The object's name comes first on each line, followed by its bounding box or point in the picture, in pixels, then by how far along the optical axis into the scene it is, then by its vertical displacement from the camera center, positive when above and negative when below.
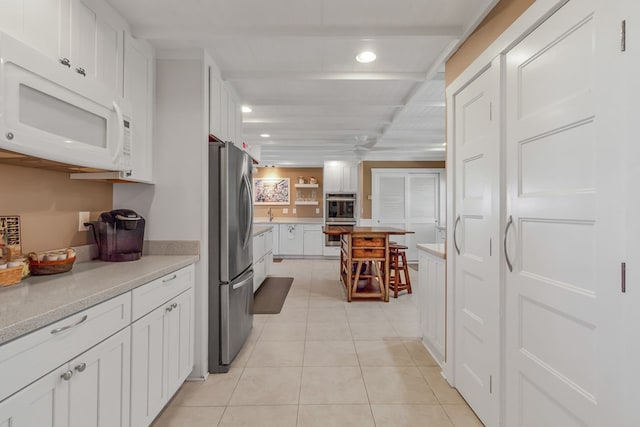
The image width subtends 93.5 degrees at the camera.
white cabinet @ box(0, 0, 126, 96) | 1.25 +0.86
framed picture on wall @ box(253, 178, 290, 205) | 8.02 +0.58
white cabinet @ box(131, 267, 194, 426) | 1.48 -0.79
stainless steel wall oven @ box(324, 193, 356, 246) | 7.25 +0.05
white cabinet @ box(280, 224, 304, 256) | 7.31 -0.66
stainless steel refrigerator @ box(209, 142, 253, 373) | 2.32 -0.33
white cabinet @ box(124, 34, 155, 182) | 1.93 +0.76
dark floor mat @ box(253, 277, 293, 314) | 3.75 -1.19
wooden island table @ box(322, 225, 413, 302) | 4.10 -0.56
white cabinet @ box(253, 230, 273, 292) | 4.35 -0.70
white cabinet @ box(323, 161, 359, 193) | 7.30 +0.90
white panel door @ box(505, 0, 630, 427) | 1.01 -0.06
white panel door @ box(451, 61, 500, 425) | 1.62 -0.19
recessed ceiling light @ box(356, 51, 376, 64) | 2.40 +1.28
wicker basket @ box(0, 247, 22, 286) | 1.29 -0.28
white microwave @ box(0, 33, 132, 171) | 1.13 +0.45
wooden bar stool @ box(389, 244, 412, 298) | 4.35 -0.81
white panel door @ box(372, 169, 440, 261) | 7.07 +0.29
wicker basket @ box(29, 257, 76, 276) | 1.48 -0.28
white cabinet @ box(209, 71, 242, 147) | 2.43 +0.94
